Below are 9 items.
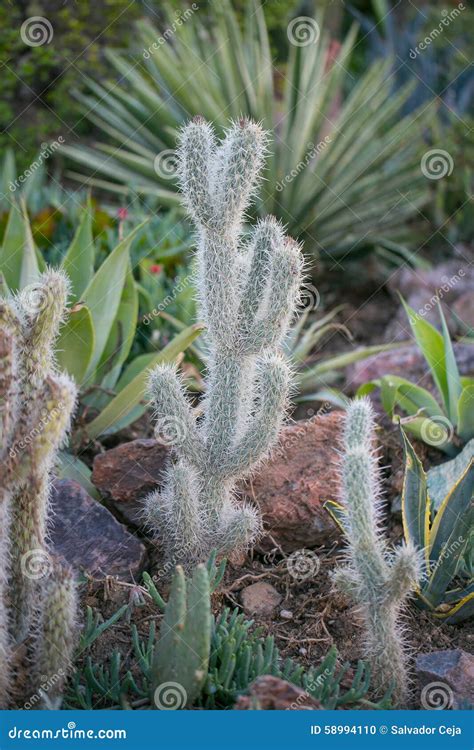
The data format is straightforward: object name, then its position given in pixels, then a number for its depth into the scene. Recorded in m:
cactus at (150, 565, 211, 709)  2.04
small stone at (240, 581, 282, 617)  2.71
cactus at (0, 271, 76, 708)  2.06
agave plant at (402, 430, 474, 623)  2.61
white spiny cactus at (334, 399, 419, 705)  2.15
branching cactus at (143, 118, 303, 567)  2.50
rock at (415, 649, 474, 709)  2.30
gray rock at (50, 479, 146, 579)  2.71
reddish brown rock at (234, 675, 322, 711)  1.95
